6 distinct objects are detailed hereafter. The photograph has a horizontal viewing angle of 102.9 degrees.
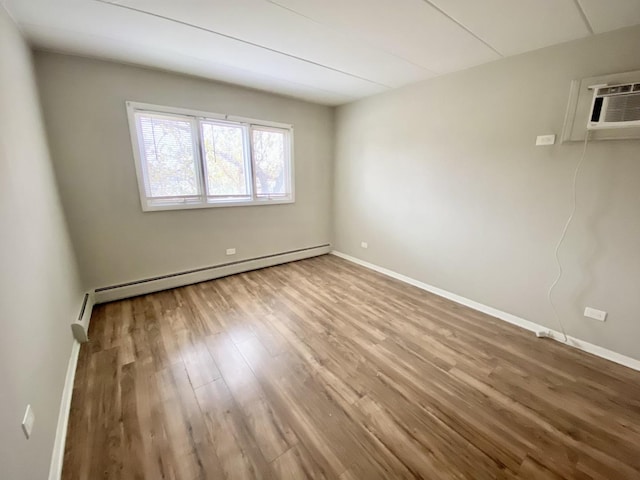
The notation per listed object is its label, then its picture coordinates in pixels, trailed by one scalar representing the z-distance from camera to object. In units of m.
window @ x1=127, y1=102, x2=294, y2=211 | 2.91
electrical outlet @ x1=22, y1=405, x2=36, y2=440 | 1.07
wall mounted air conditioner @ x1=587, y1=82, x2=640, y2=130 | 1.81
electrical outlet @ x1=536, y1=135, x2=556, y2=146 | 2.21
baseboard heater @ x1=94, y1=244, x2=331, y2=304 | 2.90
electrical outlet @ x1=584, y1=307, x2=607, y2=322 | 2.12
